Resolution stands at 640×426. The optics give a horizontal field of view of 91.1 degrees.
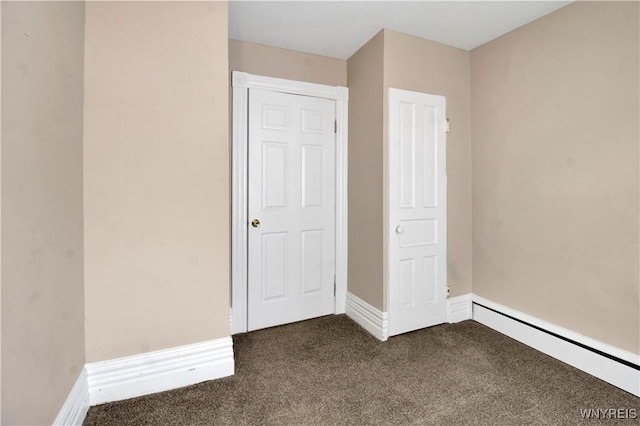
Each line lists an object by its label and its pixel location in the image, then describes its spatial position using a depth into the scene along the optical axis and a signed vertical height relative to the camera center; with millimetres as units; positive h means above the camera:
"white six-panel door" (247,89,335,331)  2572 +37
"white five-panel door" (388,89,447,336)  2424 +5
